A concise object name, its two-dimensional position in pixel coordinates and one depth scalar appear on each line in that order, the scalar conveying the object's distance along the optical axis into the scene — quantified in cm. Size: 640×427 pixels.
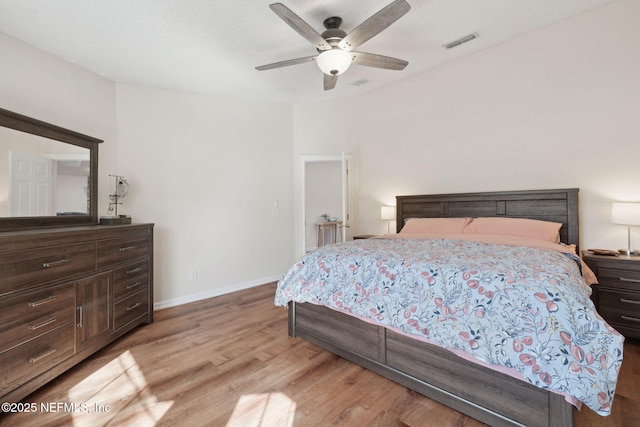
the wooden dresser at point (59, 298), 174
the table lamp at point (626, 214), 240
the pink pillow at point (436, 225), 330
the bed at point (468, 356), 127
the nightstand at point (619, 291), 236
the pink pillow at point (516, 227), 276
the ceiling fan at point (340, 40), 197
